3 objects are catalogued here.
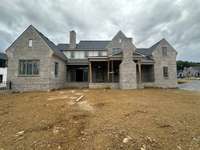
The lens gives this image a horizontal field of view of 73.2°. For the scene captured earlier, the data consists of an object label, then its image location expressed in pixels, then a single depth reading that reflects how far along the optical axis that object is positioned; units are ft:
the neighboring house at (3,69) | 89.82
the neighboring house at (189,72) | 259.27
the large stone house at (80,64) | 49.26
